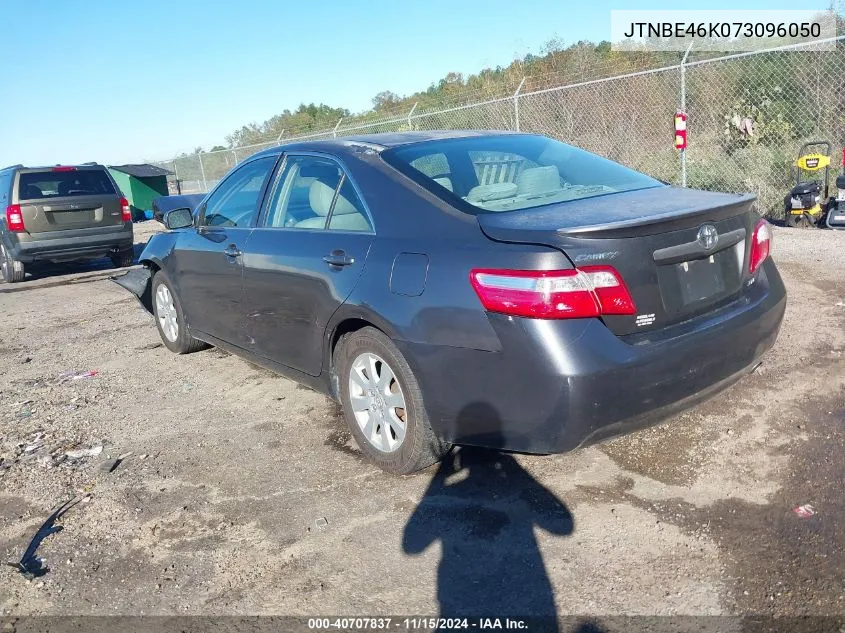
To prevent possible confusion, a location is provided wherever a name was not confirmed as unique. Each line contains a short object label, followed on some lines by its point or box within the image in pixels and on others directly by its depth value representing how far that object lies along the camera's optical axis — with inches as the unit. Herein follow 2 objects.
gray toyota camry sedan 104.0
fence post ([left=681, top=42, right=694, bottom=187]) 386.0
